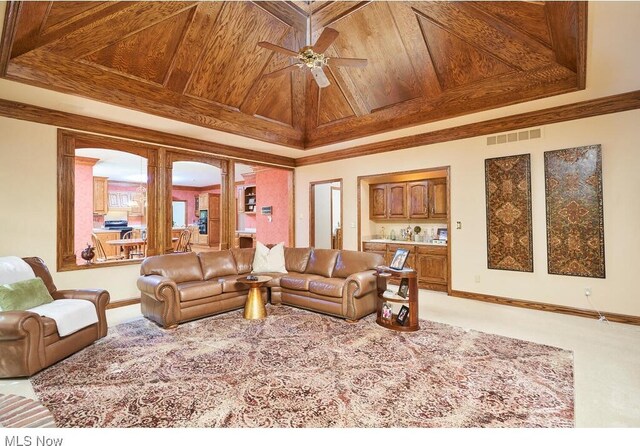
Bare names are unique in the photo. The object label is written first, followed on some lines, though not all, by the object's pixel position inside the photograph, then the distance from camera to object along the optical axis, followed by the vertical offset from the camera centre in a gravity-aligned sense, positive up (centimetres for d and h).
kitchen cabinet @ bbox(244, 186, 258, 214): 1065 +97
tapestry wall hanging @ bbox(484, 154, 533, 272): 475 +18
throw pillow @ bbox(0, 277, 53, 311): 291 -61
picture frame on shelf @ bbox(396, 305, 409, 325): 382 -107
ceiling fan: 317 +185
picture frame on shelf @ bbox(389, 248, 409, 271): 407 -43
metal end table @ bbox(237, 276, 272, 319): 428 -101
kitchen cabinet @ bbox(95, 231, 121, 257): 832 -25
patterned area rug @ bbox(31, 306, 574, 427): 212 -124
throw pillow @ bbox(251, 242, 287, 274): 527 -53
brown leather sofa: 399 -75
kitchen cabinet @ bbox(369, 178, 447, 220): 627 +54
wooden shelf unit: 376 -92
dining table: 598 -26
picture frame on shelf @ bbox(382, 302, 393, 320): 394 -106
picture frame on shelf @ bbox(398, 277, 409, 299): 390 -77
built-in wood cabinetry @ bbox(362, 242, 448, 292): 581 -72
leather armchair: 259 -97
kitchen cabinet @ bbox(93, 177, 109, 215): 937 +103
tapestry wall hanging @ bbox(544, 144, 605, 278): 421 +17
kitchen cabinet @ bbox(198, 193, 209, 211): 1245 +105
